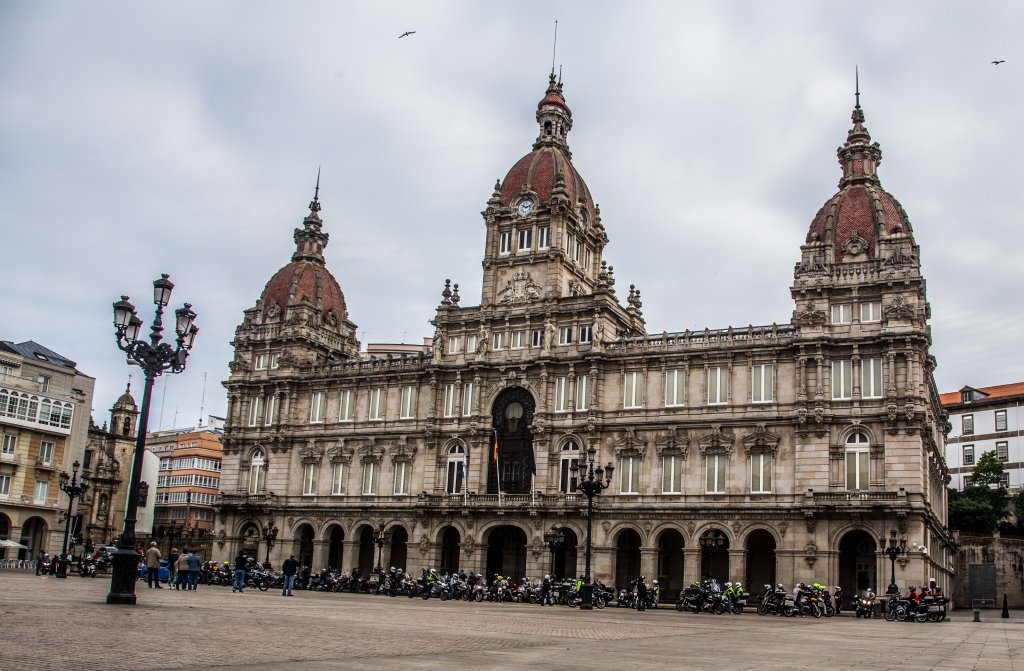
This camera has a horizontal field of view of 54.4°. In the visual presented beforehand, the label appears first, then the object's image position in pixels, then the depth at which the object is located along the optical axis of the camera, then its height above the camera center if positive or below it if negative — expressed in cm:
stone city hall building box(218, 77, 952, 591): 5531 +816
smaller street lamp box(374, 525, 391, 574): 6712 +16
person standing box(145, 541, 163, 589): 3875 -127
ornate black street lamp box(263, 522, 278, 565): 6625 +0
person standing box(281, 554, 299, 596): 4178 -145
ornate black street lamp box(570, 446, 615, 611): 4166 +274
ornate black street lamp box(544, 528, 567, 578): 5750 +52
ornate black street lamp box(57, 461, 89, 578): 4775 +158
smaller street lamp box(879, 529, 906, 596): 4884 +89
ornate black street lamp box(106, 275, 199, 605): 2522 +465
